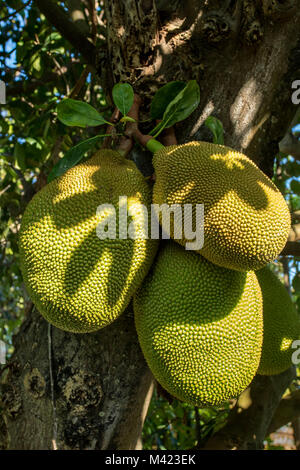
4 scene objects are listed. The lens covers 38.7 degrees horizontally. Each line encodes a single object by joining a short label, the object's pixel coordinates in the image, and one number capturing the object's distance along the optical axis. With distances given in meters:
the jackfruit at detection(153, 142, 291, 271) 0.90
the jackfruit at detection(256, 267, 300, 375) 1.22
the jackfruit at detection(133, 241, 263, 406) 0.94
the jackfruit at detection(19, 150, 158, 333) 0.94
